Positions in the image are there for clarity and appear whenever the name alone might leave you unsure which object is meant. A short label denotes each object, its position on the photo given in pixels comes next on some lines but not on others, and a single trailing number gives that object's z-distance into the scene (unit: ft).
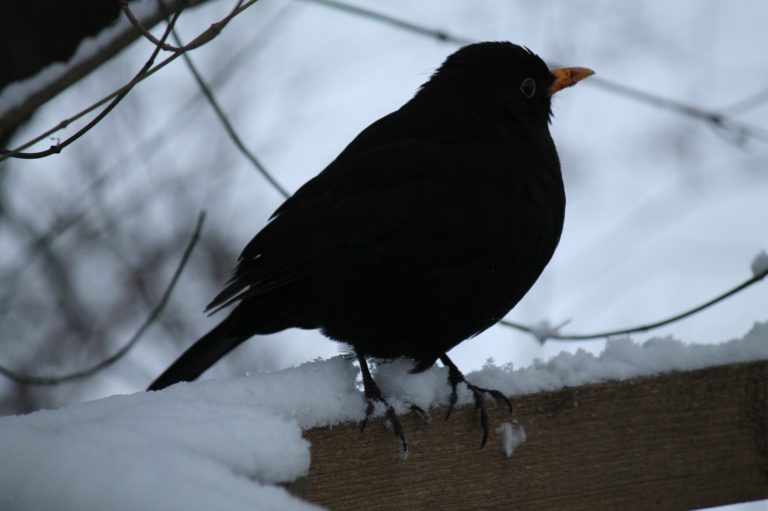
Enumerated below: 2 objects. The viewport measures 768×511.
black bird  19.15
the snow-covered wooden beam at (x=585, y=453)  15.70
